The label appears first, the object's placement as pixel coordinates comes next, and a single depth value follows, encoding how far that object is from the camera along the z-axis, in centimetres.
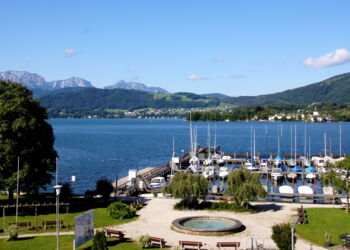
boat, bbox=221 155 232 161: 9000
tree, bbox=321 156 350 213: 3516
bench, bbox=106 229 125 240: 2623
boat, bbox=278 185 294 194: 4611
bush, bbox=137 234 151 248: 2409
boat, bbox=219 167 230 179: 6700
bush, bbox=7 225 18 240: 2572
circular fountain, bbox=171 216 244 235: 2770
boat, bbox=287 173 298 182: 6741
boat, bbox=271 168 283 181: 6598
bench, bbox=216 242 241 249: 2398
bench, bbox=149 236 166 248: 2447
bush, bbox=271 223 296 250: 2092
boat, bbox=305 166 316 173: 7088
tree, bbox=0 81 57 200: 3328
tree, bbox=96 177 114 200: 3978
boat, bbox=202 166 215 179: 6594
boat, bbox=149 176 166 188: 5334
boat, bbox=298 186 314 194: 4766
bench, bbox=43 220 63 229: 2908
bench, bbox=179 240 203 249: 2383
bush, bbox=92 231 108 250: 2080
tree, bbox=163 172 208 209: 3575
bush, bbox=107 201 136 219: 3219
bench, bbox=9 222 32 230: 2863
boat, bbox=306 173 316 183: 6494
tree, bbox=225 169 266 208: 3462
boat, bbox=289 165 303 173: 7228
